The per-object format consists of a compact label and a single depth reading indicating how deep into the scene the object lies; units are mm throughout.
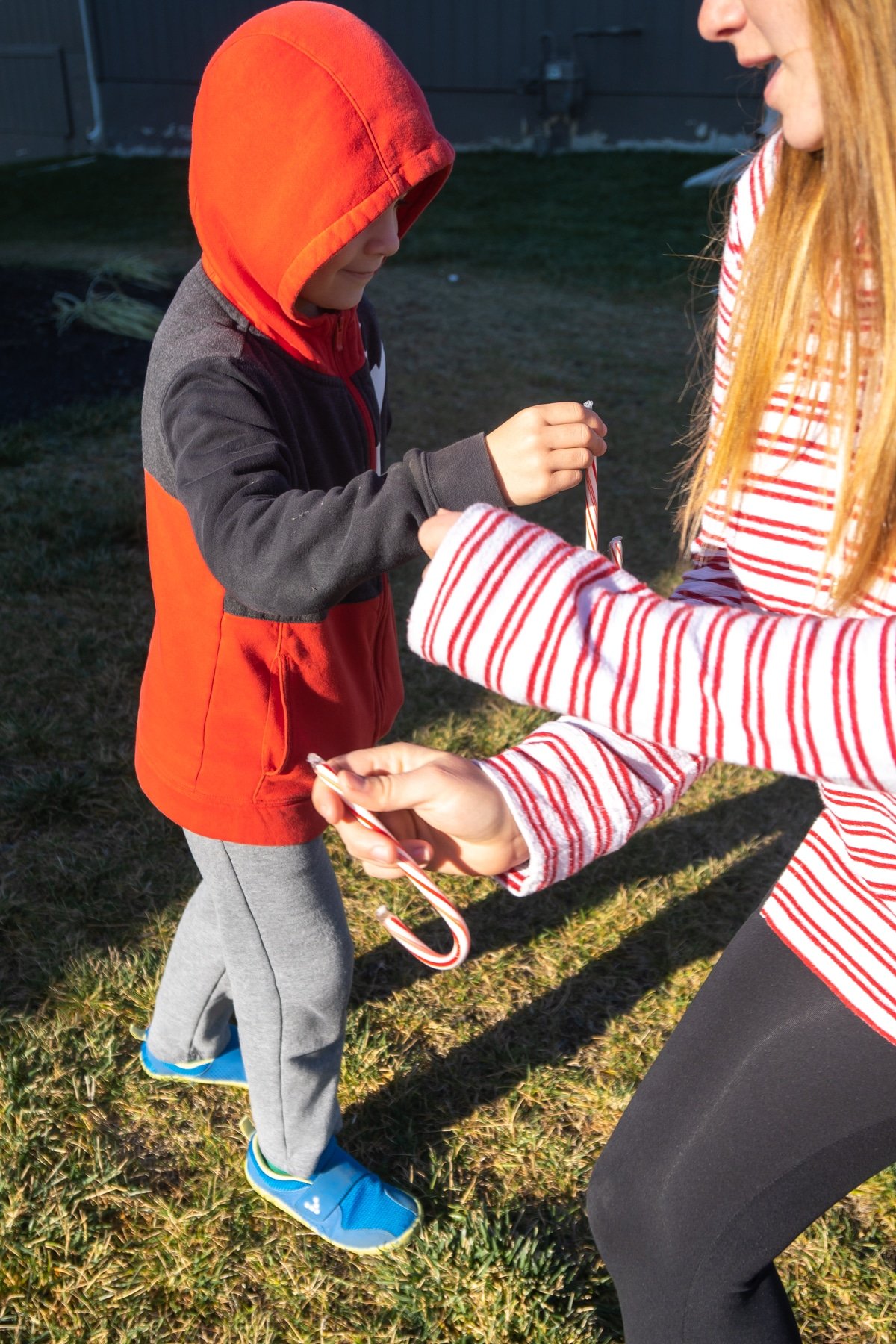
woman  1106
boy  1403
